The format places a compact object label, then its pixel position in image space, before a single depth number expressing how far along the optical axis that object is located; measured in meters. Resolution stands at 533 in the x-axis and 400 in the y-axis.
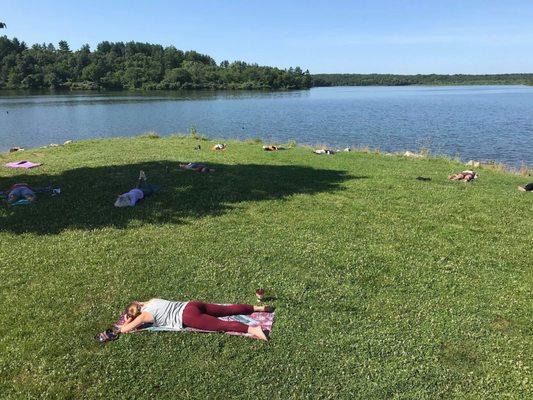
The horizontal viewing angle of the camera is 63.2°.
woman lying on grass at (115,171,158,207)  12.31
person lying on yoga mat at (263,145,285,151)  23.59
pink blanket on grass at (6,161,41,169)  18.14
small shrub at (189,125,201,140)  29.48
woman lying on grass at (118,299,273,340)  6.45
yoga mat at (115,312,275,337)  6.50
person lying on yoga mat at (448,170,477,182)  16.50
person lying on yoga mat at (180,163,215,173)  16.68
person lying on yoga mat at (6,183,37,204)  12.71
